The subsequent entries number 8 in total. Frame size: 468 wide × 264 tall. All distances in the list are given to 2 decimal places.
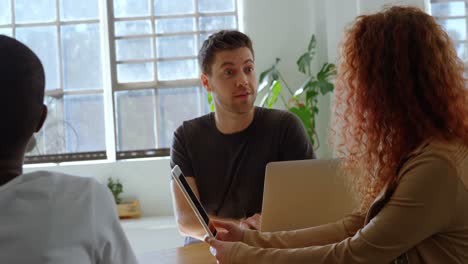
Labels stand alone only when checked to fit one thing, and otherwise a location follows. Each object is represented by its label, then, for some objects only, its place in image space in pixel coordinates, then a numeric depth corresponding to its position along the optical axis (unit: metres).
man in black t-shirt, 2.62
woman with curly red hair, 1.37
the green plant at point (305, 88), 4.90
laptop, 2.07
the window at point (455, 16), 5.28
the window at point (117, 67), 5.48
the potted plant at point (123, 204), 5.18
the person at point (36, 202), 1.01
